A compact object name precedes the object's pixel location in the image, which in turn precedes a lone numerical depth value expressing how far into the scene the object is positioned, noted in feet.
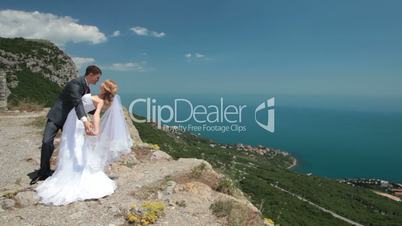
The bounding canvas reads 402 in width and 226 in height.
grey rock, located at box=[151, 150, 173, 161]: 36.17
